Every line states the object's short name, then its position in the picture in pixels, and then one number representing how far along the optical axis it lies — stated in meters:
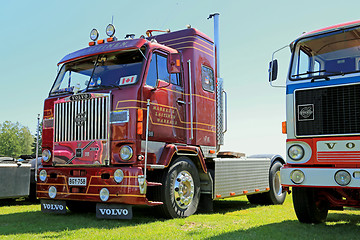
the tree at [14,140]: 80.38
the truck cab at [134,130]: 7.09
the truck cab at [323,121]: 5.91
